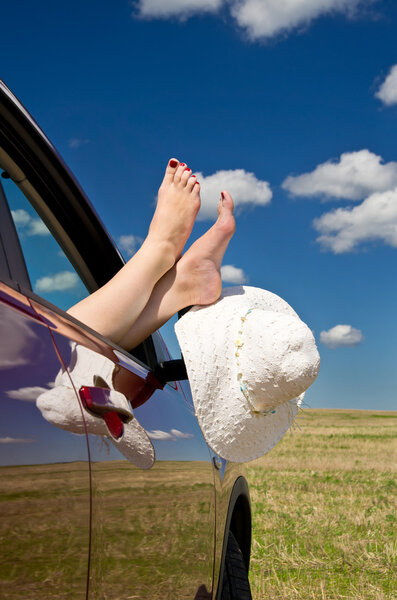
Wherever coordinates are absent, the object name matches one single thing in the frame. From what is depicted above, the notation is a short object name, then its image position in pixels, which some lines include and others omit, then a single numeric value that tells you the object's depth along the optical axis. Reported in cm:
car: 84
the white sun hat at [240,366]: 162
